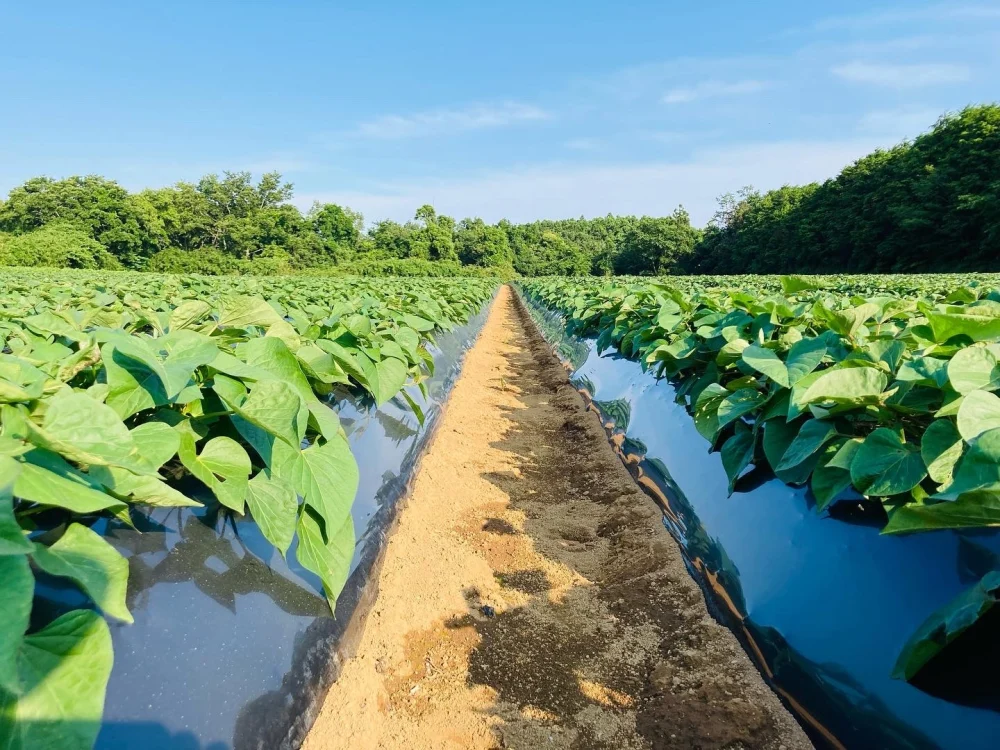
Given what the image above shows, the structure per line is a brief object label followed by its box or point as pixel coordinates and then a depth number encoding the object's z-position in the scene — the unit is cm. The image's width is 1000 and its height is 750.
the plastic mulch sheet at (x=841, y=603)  106
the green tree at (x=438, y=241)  6712
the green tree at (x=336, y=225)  6669
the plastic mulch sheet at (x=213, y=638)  103
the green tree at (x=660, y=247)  6038
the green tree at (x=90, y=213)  5169
